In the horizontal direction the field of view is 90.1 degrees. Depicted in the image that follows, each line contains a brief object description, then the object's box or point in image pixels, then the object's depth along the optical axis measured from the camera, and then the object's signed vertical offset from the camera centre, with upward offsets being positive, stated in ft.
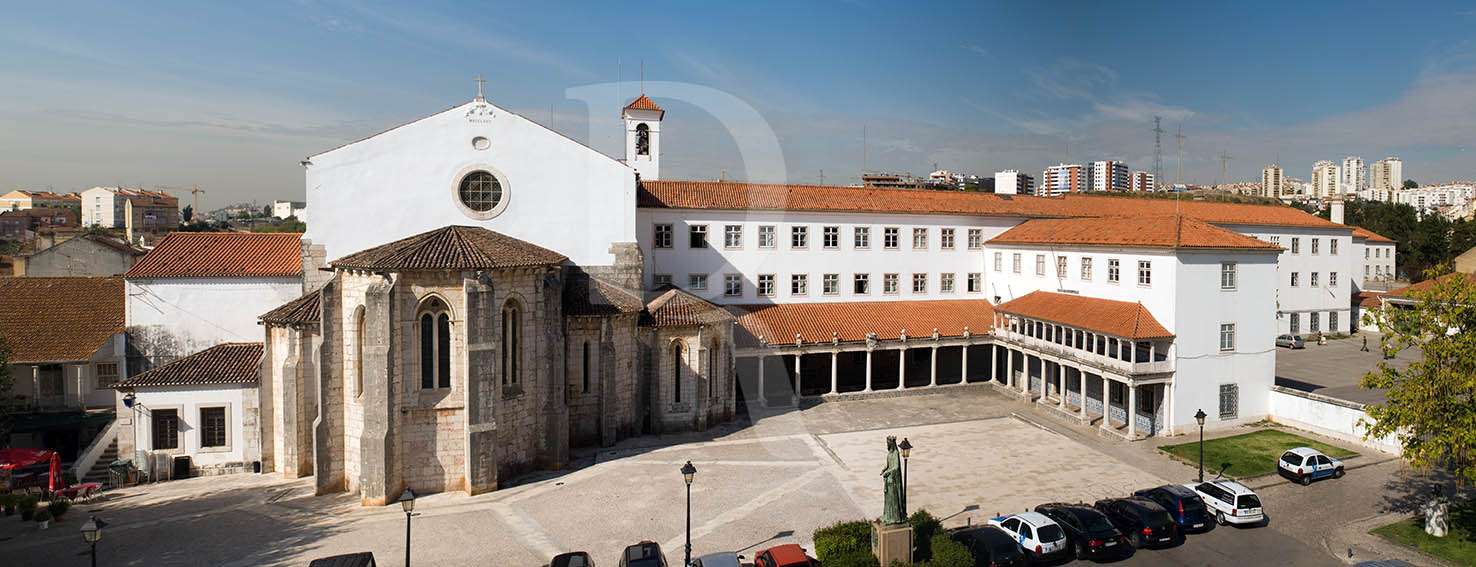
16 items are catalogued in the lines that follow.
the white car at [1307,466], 73.61 -20.17
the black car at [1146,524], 58.54 -20.65
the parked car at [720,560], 50.68 -20.16
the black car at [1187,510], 61.52 -20.44
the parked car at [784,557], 49.75 -19.63
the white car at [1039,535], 55.16 -20.30
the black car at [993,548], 53.72 -20.60
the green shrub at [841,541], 52.65 -19.68
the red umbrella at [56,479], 72.68 -20.18
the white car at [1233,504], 62.69 -20.46
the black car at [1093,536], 56.39 -20.72
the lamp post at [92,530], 47.62 -16.53
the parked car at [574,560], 50.67 -19.96
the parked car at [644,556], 50.08 -19.58
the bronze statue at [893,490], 50.14 -15.28
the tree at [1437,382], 54.03 -8.94
